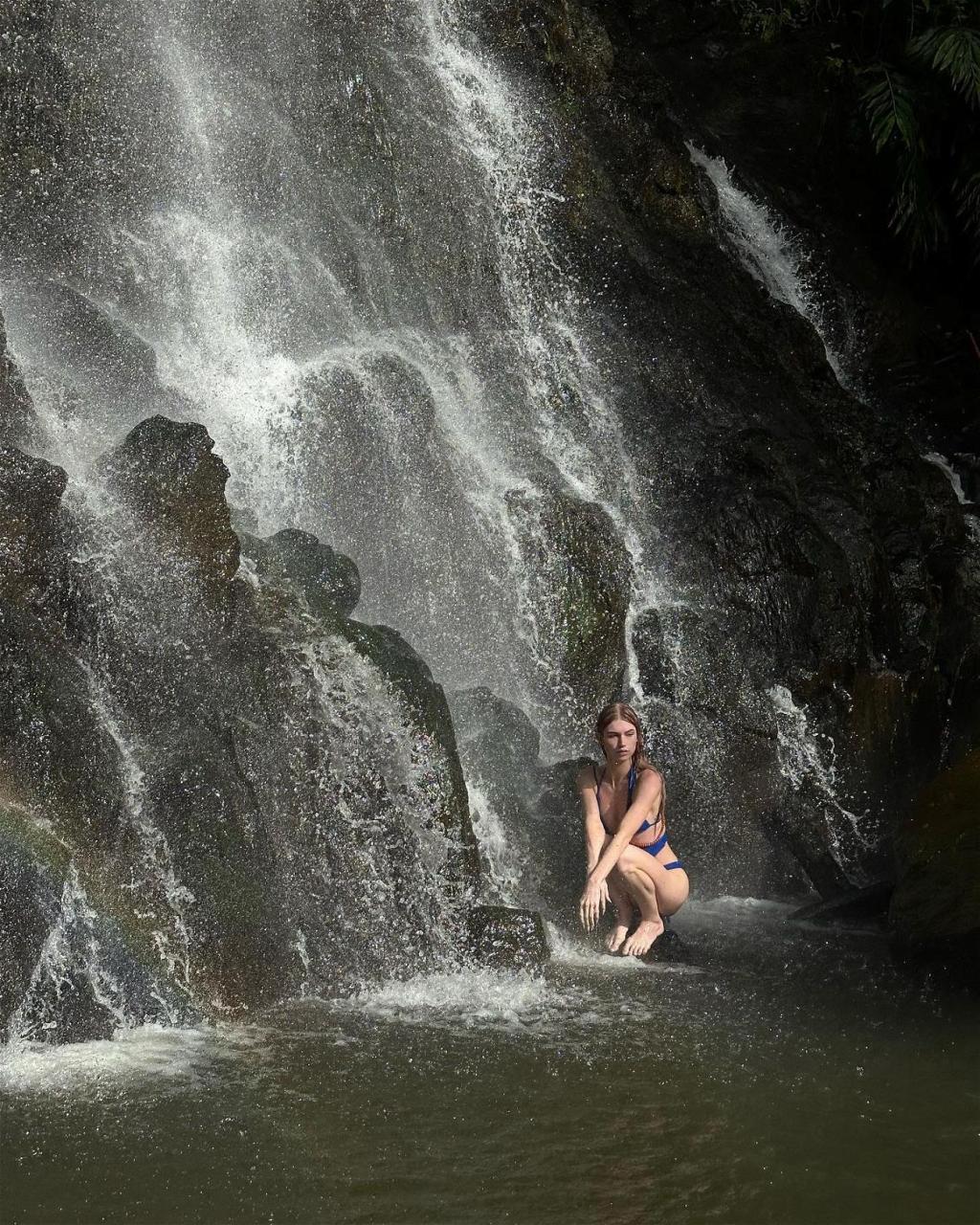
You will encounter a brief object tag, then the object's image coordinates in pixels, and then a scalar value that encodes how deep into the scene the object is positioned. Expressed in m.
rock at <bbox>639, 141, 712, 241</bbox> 12.86
